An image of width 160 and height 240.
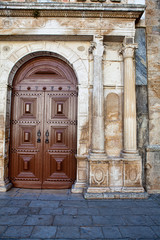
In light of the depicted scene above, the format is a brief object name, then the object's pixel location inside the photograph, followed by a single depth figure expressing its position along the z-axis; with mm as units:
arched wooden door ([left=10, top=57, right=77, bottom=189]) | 4453
